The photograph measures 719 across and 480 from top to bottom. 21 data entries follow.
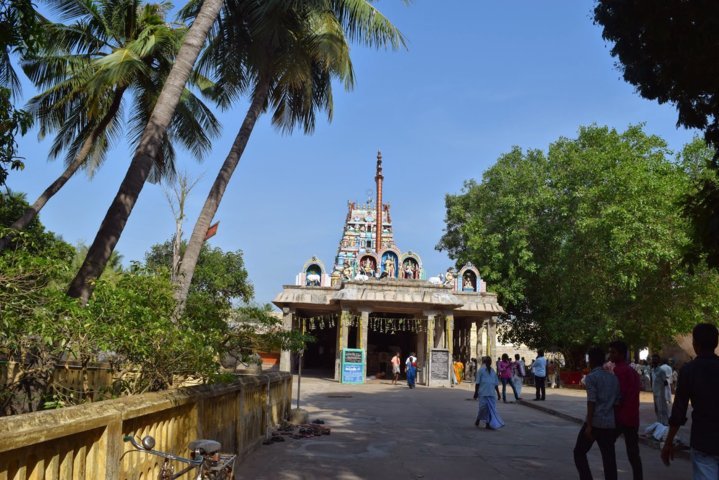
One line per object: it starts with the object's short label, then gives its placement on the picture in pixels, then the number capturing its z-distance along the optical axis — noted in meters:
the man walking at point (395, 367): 27.77
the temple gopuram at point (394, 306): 27.97
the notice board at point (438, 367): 27.11
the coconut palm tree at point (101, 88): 14.80
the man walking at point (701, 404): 4.27
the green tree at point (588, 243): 26.52
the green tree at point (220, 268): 43.45
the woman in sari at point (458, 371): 30.33
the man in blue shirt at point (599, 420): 6.09
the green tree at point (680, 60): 7.55
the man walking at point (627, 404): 6.55
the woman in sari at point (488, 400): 12.87
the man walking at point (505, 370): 20.08
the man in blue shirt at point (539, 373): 19.95
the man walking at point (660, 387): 11.84
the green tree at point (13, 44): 6.01
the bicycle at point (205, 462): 4.04
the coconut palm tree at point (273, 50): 12.66
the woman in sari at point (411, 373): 25.17
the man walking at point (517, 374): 20.78
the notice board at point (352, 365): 26.88
